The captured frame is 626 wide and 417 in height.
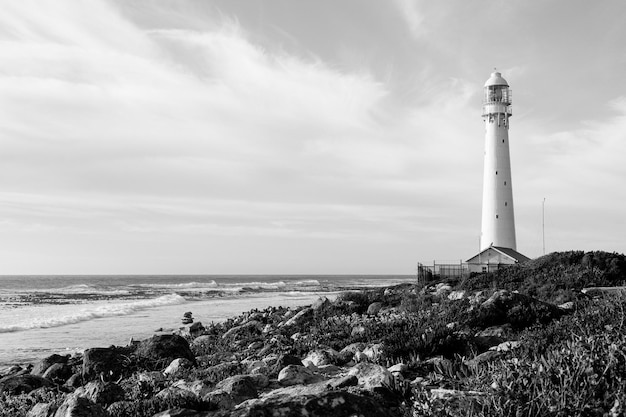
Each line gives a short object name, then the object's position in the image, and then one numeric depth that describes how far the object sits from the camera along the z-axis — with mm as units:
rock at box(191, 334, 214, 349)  18042
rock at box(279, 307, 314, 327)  19819
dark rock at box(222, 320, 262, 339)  19012
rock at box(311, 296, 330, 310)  21488
